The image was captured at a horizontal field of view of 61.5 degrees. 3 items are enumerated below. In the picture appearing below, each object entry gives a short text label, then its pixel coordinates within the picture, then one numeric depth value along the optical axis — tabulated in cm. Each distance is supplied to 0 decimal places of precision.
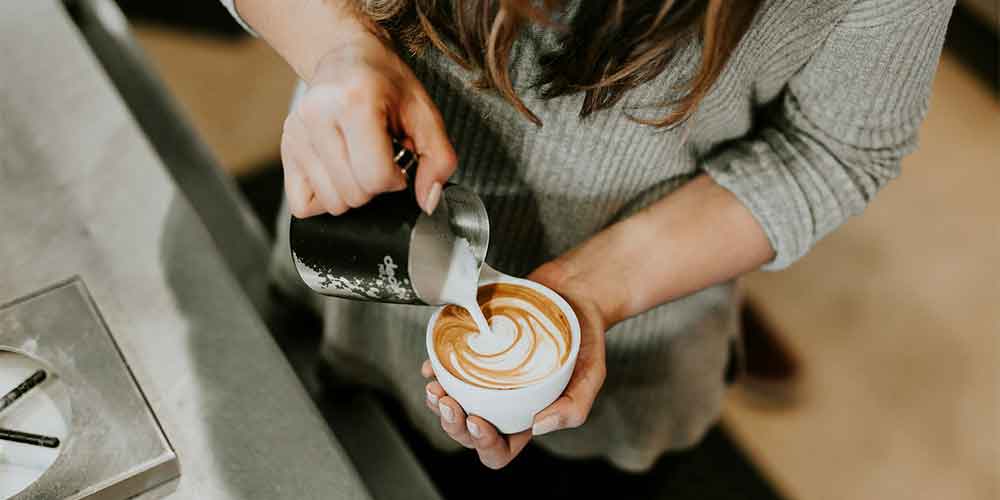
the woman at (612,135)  71
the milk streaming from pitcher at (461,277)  78
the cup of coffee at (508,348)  77
